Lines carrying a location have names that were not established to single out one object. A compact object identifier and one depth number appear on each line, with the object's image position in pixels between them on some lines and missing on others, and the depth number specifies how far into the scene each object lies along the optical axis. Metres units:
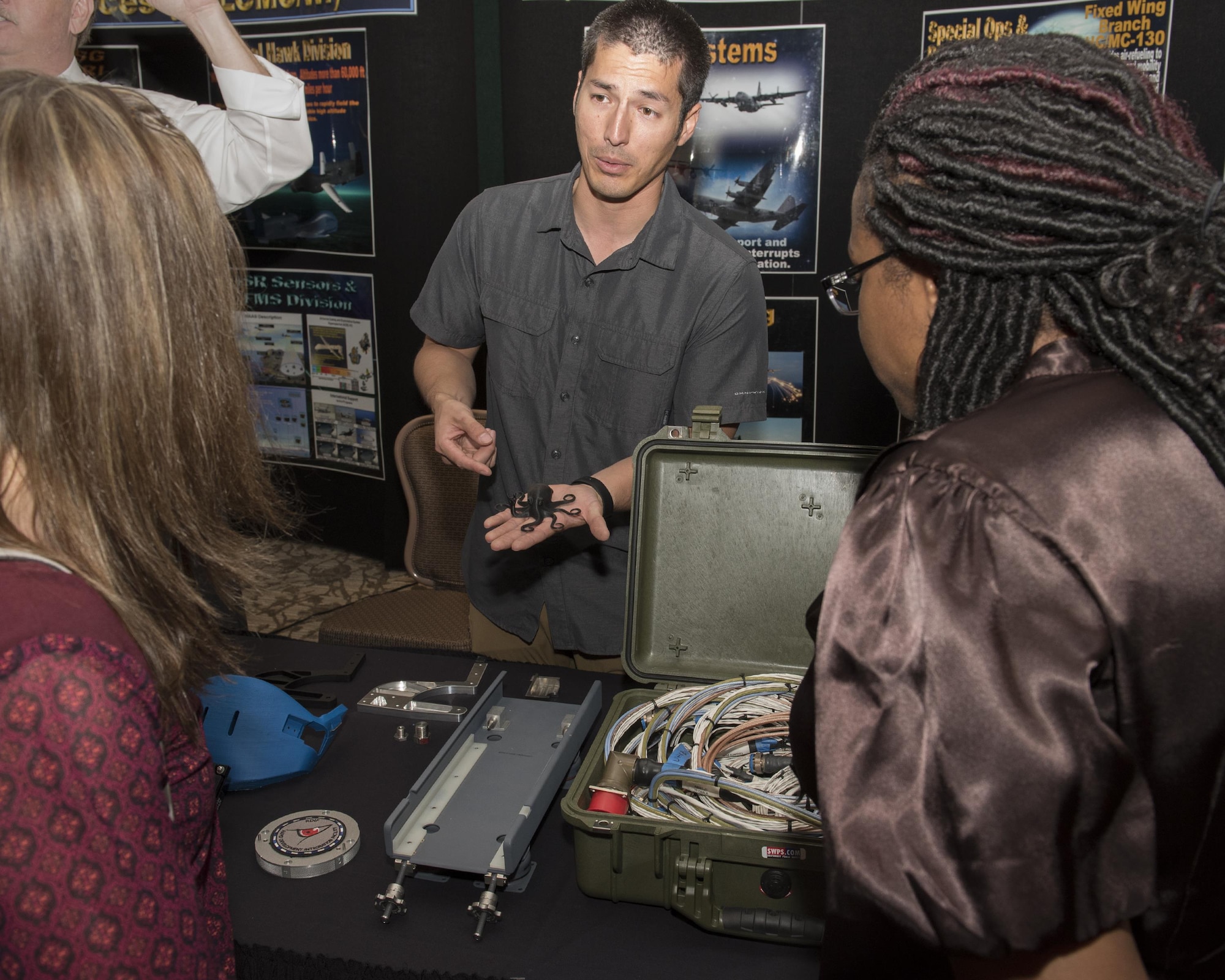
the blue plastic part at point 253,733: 1.54
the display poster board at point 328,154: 3.74
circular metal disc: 1.36
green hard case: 1.84
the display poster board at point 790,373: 3.30
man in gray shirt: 2.20
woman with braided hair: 0.76
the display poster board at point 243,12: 3.71
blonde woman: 0.72
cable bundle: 1.40
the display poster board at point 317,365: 3.98
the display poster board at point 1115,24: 2.75
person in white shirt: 2.38
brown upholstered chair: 2.92
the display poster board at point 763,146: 3.10
